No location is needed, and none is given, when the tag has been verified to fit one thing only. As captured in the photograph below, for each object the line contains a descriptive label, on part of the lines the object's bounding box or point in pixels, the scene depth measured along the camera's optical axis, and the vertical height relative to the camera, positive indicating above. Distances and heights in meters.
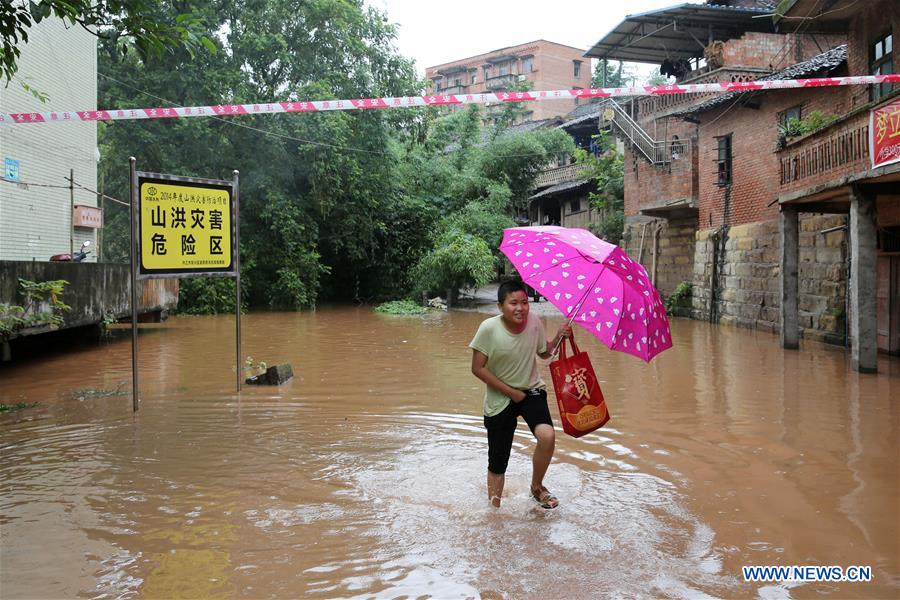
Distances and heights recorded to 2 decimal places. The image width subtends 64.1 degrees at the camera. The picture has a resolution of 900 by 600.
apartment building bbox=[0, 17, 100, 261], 12.98 +2.69
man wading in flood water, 4.54 -0.55
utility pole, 13.42 +1.26
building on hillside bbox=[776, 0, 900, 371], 10.84 +1.73
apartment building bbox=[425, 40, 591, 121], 51.19 +16.51
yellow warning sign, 7.98 +0.73
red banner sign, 9.47 +2.08
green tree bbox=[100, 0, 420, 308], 24.56 +5.51
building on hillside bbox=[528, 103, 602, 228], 34.44 +4.91
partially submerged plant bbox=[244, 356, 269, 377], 11.31 -1.29
